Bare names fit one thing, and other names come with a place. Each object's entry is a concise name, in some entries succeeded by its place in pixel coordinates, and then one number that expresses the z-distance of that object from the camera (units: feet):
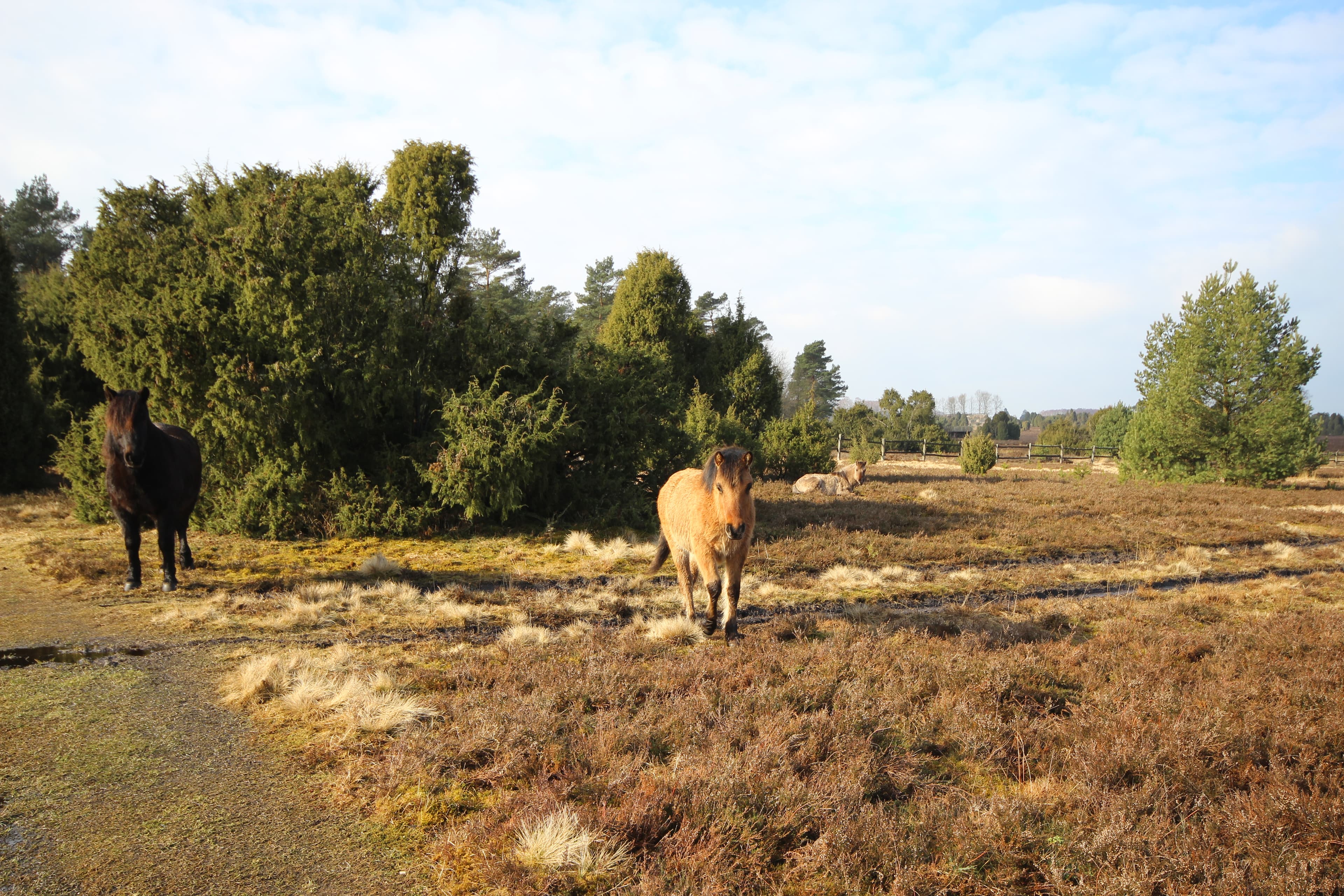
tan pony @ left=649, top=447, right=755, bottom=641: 22.11
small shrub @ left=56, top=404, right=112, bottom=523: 42.86
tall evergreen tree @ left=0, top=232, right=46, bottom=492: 55.98
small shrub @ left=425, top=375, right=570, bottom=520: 39.55
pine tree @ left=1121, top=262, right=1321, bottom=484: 95.30
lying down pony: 75.77
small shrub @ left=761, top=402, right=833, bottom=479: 87.35
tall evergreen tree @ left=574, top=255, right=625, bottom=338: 161.17
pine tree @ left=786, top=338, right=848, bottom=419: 256.73
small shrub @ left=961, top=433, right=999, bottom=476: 113.91
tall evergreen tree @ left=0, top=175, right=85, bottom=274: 129.80
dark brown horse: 27.58
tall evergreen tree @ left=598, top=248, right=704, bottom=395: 88.69
